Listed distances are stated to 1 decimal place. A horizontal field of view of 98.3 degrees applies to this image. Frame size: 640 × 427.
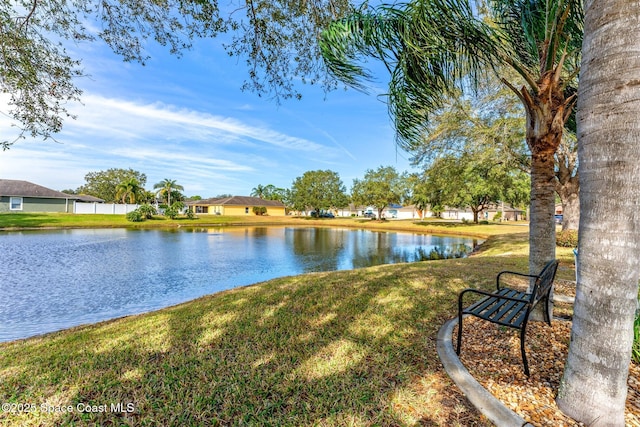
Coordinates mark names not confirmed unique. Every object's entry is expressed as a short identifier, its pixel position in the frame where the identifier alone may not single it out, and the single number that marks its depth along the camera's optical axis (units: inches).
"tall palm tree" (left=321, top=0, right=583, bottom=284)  102.3
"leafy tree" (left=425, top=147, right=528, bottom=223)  510.0
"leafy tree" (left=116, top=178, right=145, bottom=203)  1694.1
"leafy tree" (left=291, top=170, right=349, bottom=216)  1942.7
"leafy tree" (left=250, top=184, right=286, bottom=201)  2938.0
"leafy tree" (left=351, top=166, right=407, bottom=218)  1643.7
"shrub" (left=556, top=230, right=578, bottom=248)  430.9
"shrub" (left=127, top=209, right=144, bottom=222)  1333.7
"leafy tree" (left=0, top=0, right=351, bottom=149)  165.9
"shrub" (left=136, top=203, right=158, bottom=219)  1387.8
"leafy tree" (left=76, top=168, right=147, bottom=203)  2304.4
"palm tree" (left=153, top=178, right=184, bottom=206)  1846.7
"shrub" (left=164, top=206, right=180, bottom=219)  1504.7
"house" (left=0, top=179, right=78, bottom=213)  1304.1
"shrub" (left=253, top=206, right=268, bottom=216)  2103.6
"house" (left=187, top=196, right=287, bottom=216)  2001.7
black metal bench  92.8
